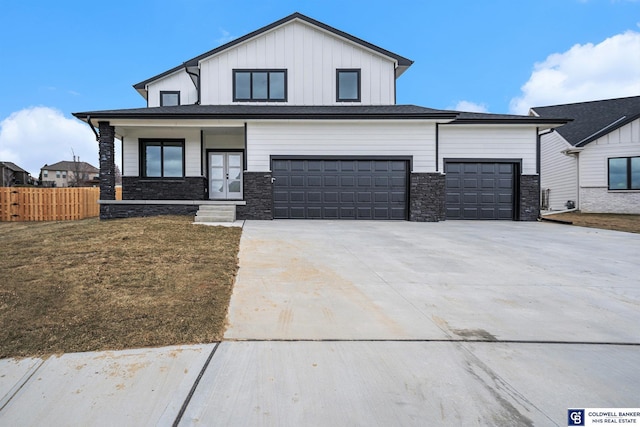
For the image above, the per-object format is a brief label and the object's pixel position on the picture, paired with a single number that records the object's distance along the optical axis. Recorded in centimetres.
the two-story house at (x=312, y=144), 1206
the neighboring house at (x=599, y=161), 1669
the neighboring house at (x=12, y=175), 4652
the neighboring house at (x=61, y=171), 7119
